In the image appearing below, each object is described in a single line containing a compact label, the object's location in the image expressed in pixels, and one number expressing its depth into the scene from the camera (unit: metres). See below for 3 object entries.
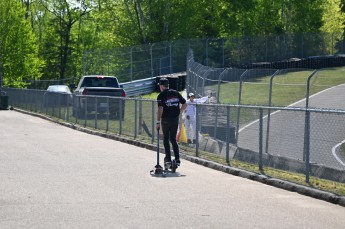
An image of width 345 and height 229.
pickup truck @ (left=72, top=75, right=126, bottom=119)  29.88
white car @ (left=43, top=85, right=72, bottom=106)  37.82
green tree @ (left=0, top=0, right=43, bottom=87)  78.06
